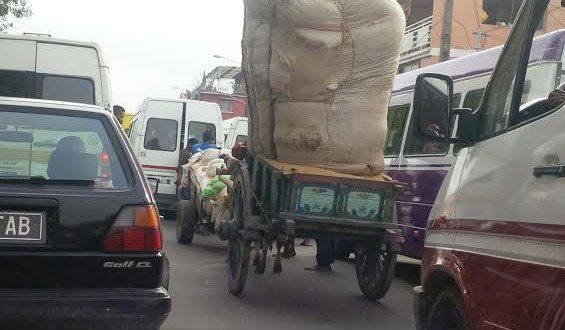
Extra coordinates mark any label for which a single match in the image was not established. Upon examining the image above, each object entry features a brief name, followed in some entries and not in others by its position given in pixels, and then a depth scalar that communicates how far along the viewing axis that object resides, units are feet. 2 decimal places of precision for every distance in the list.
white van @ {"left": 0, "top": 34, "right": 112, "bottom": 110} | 36.01
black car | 13.73
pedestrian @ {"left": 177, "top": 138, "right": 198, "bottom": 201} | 48.38
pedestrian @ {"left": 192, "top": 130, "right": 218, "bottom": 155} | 45.75
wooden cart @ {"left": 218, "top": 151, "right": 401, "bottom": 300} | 23.98
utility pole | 56.59
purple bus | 28.14
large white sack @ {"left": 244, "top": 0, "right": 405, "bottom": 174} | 23.98
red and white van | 9.69
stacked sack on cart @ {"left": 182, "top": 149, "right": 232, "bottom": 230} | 33.58
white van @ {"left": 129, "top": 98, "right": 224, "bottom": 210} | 55.42
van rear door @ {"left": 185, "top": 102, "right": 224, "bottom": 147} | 56.03
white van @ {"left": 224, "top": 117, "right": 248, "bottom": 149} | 69.72
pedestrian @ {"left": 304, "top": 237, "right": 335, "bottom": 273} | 32.31
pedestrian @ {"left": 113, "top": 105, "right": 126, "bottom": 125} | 42.17
